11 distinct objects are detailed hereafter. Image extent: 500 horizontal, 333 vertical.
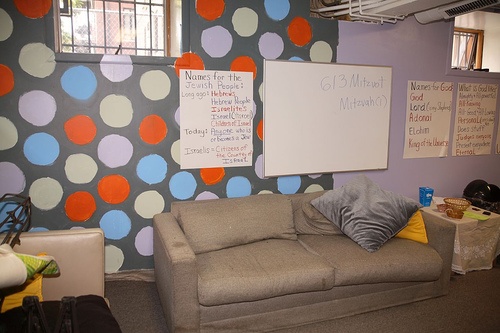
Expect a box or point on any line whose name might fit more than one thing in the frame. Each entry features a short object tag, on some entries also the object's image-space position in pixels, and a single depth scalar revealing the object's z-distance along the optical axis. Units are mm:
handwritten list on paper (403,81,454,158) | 3744
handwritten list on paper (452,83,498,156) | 4008
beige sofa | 2307
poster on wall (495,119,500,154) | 4291
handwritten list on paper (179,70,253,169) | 3016
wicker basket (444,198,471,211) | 3318
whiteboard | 3240
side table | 3291
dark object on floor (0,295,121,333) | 1581
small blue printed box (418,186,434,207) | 3707
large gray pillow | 2844
